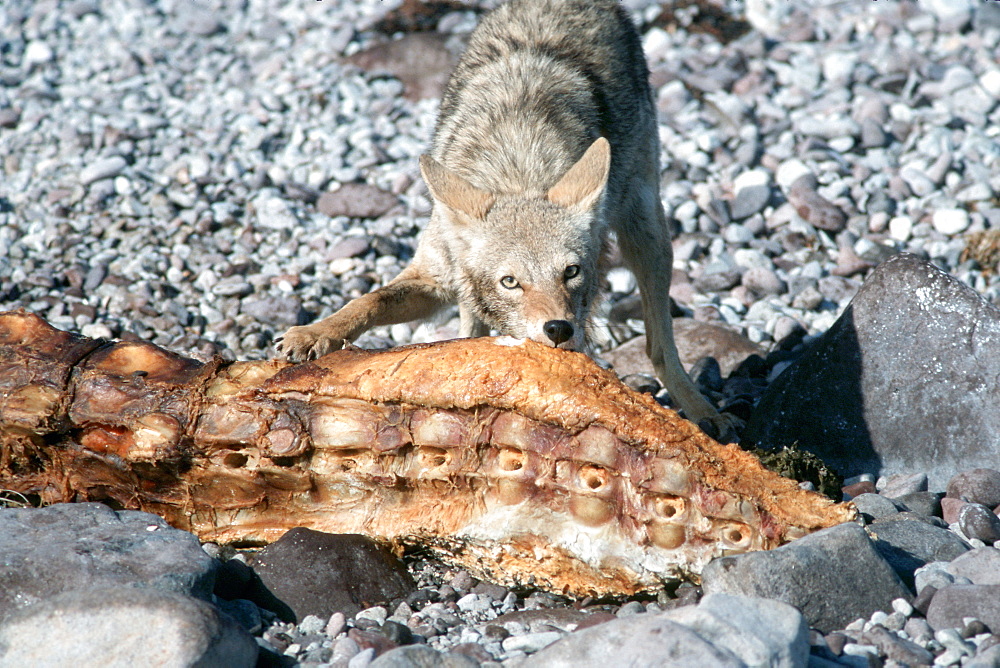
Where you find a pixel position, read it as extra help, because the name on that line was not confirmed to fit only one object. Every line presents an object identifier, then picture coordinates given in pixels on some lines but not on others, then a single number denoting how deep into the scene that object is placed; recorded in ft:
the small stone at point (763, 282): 47.03
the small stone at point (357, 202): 53.88
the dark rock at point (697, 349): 41.37
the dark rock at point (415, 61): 67.92
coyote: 31.50
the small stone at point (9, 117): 61.67
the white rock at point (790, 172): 55.67
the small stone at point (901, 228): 51.34
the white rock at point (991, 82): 63.07
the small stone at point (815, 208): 51.80
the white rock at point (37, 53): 70.79
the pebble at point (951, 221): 50.24
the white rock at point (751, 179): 55.26
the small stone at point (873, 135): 58.54
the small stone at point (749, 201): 53.42
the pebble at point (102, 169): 54.70
